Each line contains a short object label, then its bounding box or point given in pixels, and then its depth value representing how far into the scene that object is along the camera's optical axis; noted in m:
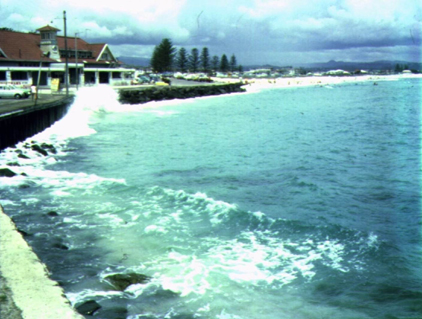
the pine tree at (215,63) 169.41
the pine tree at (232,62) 185.09
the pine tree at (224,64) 181.00
